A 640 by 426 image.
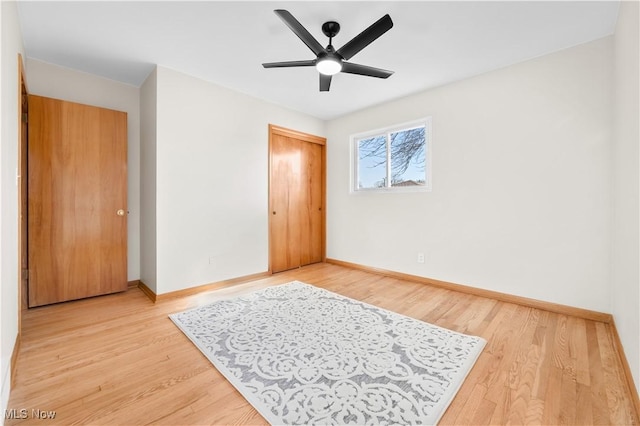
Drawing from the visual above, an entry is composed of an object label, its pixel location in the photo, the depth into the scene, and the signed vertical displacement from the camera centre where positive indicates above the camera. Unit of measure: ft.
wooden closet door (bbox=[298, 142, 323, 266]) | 14.57 +0.37
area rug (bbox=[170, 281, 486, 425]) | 4.41 -3.25
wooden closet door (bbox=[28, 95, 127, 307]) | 8.71 +0.31
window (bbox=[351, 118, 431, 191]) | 11.65 +2.53
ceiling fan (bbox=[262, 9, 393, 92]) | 5.88 +4.11
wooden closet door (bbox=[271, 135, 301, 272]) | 13.11 +0.36
